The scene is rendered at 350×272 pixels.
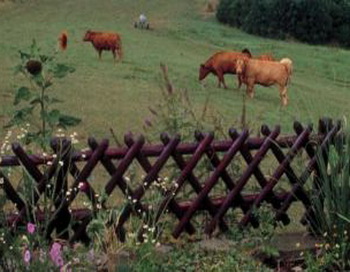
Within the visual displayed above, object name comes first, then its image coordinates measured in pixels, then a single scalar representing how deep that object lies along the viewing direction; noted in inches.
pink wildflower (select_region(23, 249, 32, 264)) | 153.5
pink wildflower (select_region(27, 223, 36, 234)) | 158.6
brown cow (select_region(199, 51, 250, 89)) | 629.6
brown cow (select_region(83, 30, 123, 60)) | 769.6
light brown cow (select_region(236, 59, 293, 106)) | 602.5
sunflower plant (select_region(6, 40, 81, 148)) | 241.8
